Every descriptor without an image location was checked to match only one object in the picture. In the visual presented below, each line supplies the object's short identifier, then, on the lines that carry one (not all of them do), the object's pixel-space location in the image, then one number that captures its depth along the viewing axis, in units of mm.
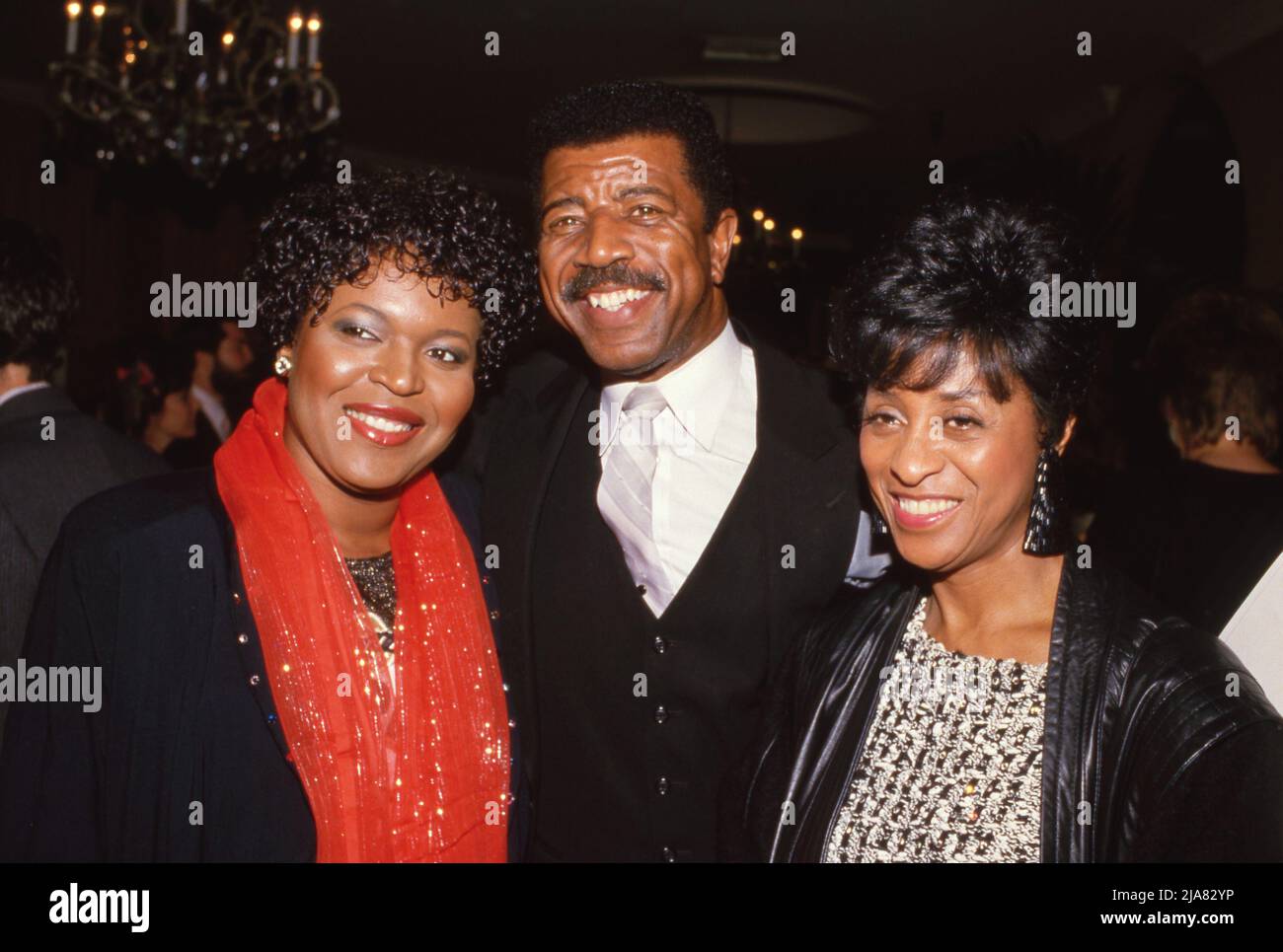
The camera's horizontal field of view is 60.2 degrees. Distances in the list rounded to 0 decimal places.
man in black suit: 1921
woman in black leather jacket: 1320
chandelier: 3984
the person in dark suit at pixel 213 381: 4387
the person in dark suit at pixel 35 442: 2100
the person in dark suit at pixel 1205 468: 2270
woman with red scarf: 1616
